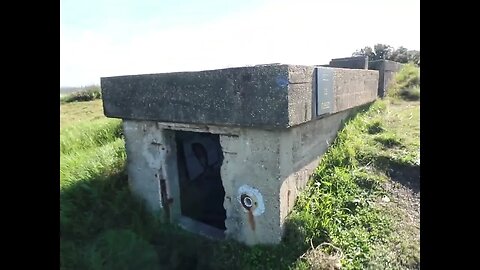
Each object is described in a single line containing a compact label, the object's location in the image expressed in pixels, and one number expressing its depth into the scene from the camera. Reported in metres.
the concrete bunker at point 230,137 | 3.38
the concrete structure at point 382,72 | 8.31
